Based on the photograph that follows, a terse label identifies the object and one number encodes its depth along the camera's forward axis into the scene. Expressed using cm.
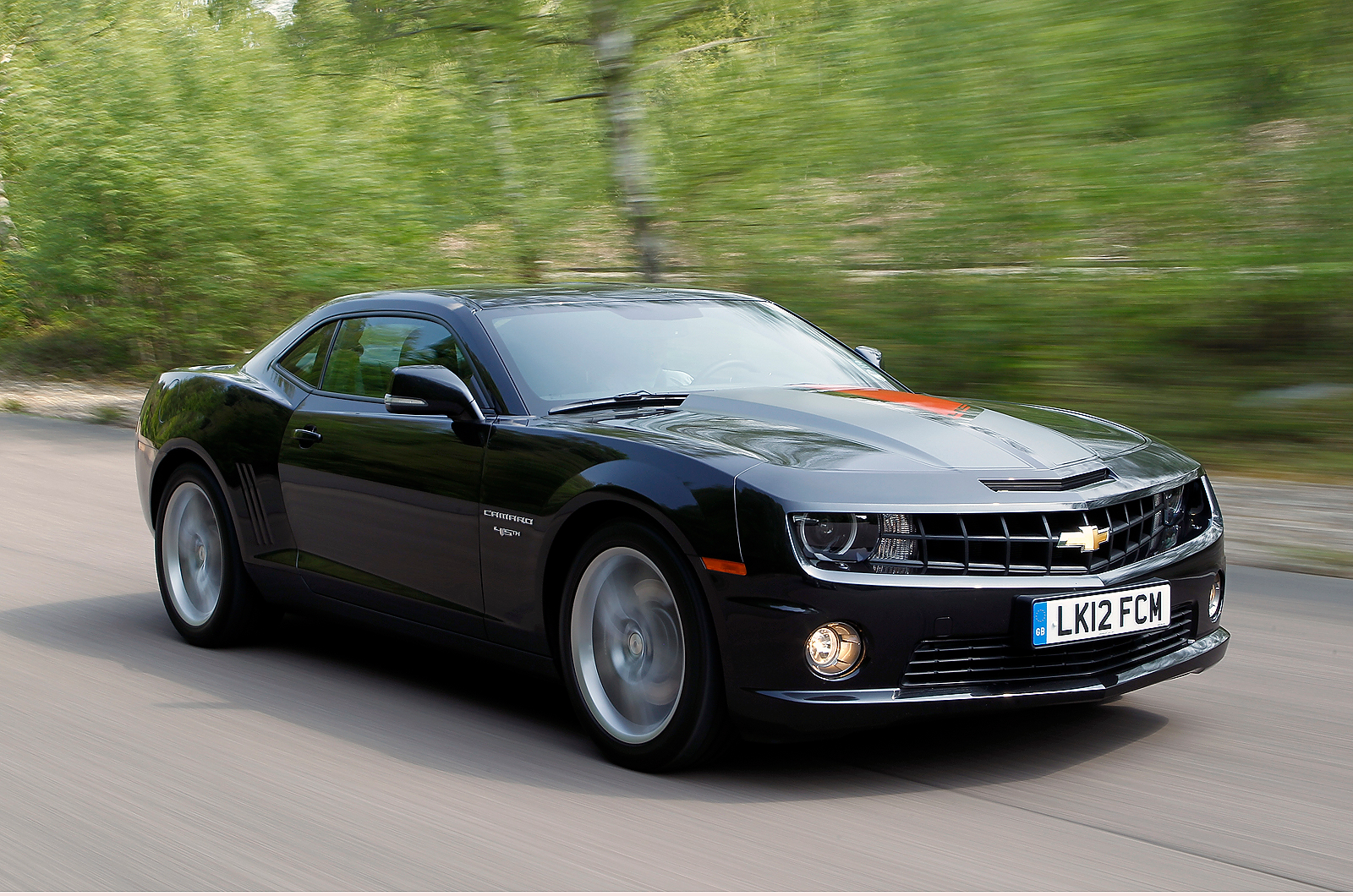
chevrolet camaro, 358
